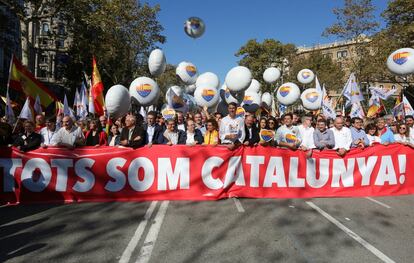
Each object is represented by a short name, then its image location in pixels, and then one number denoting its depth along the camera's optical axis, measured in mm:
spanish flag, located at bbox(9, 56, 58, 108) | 8492
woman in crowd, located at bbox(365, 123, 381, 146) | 8164
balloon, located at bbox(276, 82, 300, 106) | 14273
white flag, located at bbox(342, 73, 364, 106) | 11695
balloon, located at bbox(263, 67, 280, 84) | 16589
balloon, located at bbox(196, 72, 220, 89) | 12663
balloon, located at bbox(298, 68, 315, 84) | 18234
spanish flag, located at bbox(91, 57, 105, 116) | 9630
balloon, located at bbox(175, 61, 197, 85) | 13344
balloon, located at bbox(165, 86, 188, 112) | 11258
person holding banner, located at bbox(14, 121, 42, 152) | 6568
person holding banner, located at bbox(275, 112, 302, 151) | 7230
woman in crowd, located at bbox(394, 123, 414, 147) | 8195
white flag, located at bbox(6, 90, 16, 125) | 9027
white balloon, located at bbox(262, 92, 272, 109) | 16403
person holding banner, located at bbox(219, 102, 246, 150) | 6867
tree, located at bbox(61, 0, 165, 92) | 22062
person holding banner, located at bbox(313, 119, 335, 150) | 7316
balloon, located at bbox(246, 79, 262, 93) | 15684
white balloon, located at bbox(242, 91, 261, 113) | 13212
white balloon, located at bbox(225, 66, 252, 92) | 10797
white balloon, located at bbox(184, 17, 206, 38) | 11094
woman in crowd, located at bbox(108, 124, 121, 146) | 7703
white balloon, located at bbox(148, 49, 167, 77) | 11625
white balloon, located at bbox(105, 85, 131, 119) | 8695
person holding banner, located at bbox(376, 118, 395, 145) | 7870
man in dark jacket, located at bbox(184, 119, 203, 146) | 7195
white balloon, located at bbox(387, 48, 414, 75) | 10836
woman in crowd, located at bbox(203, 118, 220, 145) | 7223
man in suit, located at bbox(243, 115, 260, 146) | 7141
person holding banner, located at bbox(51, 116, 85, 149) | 6965
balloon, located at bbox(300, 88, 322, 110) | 14195
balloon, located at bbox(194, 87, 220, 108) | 11586
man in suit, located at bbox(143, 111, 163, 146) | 7245
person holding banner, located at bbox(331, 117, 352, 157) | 7398
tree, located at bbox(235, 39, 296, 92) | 50647
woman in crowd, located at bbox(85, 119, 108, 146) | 8117
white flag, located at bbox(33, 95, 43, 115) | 8934
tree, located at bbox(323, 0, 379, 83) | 22578
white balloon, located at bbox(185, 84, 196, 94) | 15060
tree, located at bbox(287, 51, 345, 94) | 43812
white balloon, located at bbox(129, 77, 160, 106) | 9828
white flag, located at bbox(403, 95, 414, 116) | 11854
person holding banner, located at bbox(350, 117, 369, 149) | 7807
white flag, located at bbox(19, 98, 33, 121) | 8463
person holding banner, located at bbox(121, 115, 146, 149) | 6723
